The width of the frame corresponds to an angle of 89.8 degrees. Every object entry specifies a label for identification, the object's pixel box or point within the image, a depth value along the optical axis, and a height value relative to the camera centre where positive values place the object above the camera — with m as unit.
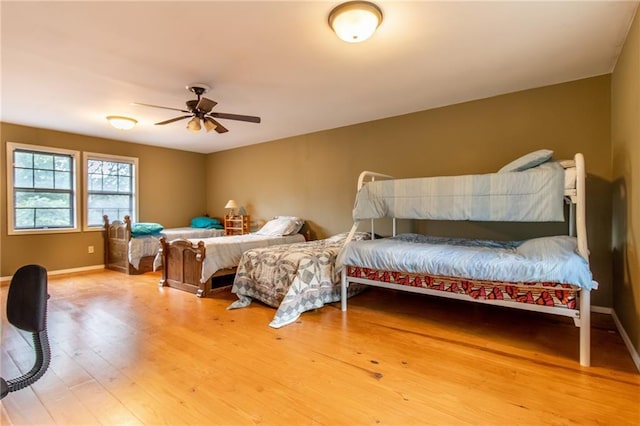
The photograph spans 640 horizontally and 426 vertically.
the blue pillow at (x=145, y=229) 5.23 -0.29
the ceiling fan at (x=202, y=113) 3.25 +1.05
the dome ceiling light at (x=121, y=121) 4.23 +1.20
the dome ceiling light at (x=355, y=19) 2.00 +1.23
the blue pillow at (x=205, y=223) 6.49 -0.23
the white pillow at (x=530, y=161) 2.65 +0.42
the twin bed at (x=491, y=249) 2.27 -0.34
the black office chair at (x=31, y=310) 1.39 -0.43
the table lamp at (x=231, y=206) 6.15 +0.10
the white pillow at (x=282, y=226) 5.16 -0.24
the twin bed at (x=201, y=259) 3.96 -0.62
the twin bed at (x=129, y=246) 5.16 -0.57
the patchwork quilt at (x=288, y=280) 3.17 -0.74
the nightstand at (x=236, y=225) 6.10 -0.26
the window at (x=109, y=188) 5.49 +0.42
